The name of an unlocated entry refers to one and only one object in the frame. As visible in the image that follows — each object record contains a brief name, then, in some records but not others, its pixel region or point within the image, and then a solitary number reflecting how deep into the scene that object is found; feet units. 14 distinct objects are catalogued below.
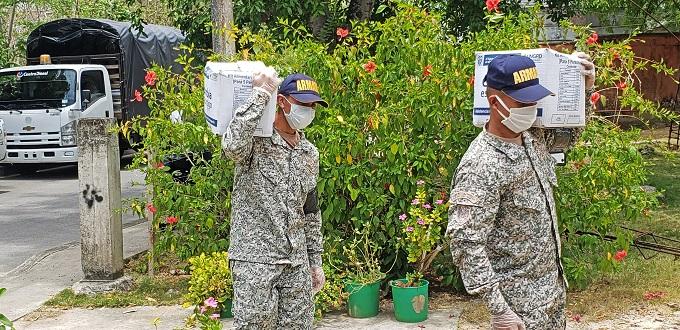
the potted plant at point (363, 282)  19.13
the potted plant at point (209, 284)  18.06
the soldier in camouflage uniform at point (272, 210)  12.41
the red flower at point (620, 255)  19.56
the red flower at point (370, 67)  19.51
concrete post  21.68
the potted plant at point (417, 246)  18.74
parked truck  49.83
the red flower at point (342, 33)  19.95
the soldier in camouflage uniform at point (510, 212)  9.90
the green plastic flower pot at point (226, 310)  18.68
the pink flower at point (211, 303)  16.20
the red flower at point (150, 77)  21.22
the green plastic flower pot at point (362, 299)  19.10
